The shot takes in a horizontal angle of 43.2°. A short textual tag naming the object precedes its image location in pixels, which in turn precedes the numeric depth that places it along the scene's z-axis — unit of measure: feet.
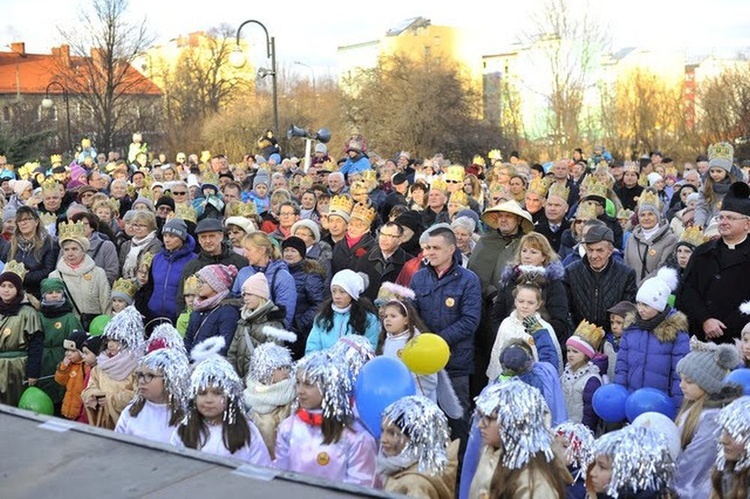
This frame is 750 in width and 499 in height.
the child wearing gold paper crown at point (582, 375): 21.74
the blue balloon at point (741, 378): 17.52
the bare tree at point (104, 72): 115.55
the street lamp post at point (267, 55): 73.41
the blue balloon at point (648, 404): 19.38
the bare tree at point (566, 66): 123.44
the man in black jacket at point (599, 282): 24.32
